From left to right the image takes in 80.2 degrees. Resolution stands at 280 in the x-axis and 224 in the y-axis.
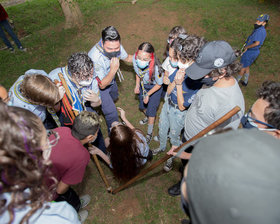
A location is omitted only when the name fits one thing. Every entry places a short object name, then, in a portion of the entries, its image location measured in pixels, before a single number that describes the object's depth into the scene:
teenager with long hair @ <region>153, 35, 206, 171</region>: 2.46
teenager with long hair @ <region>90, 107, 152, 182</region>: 2.32
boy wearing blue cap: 4.41
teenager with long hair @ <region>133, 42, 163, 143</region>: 3.05
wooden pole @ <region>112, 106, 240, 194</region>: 1.67
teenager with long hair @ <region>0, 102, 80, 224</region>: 1.01
